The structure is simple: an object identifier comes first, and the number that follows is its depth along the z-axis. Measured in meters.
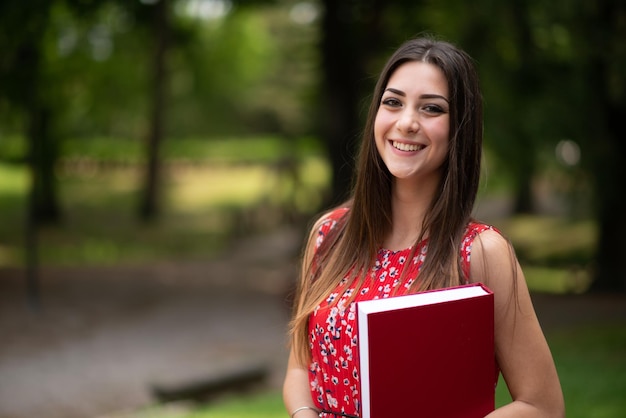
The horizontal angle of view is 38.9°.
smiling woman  2.06
